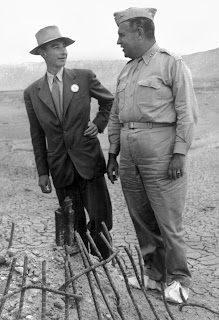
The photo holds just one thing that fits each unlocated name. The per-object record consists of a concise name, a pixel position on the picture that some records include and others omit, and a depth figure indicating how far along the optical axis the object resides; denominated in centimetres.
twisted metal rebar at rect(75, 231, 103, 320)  275
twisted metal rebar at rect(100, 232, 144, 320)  292
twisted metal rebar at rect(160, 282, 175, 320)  306
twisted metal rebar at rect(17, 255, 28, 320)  262
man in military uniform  322
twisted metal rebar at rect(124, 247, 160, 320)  295
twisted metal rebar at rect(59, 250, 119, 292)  267
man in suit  362
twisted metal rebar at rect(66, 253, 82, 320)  271
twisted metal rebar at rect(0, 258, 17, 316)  255
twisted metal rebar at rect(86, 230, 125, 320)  282
